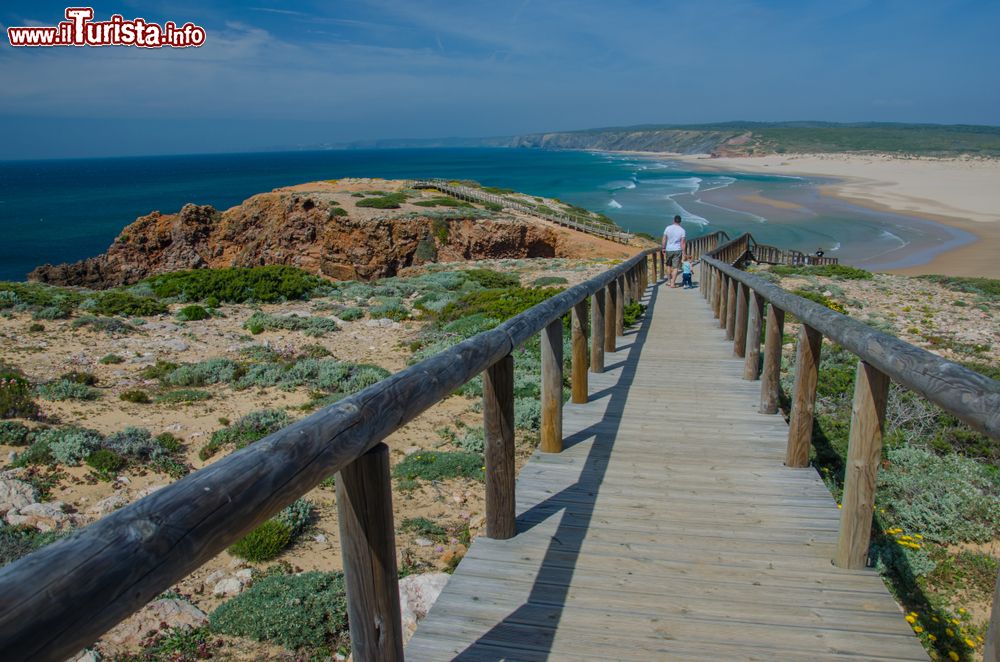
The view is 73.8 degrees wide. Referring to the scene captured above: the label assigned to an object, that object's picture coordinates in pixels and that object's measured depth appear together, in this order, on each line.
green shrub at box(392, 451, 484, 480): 6.16
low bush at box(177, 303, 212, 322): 13.63
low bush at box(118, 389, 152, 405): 8.41
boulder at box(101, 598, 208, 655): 3.69
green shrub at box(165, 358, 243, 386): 9.24
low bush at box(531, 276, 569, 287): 17.66
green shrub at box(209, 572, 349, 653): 3.73
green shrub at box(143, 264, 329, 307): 16.25
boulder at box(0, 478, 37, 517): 5.39
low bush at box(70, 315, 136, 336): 12.00
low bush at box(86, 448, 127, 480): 6.20
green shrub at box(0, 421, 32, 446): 6.70
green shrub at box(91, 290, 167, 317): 13.43
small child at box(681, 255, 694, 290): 16.33
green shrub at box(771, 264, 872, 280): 20.47
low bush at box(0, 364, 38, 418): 7.34
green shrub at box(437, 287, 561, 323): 12.78
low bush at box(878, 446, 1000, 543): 4.77
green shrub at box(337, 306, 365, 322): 14.09
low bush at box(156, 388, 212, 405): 8.40
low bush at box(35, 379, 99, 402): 8.19
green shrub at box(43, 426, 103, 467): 6.33
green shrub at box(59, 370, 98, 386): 8.86
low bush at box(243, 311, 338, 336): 12.80
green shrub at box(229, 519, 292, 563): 4.81
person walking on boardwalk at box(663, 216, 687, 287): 15.30
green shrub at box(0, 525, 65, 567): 4.63
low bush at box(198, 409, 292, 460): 6.98
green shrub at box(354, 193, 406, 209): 32.50
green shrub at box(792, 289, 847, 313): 13.36
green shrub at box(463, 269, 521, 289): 18.64
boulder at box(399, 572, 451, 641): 3.83
